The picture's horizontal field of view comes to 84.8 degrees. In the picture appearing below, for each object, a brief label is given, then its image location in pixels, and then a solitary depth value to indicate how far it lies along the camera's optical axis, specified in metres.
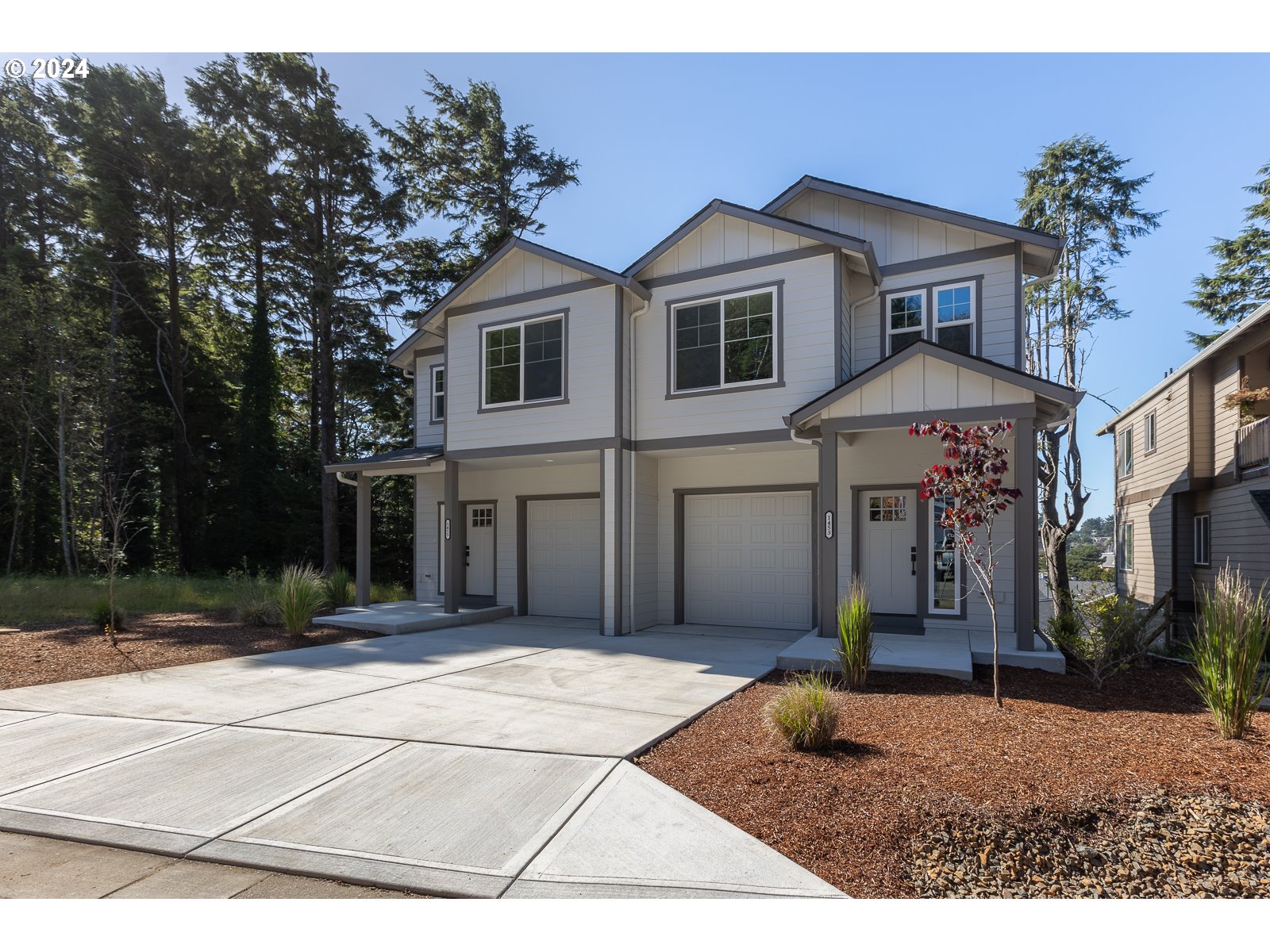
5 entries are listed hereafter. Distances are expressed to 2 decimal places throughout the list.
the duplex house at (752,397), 10.01
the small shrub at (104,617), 10.98
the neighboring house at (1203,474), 12.70
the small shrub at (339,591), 14.73
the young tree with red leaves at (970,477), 6.41
